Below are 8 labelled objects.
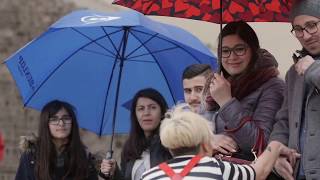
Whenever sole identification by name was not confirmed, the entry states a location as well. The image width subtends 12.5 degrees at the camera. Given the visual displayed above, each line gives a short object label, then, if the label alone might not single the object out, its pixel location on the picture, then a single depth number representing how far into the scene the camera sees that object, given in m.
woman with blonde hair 6.87
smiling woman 7.65
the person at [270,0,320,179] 7.04
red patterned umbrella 8.59
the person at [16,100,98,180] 10.85
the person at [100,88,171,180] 9.74
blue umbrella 11.09
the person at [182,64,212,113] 10.00
